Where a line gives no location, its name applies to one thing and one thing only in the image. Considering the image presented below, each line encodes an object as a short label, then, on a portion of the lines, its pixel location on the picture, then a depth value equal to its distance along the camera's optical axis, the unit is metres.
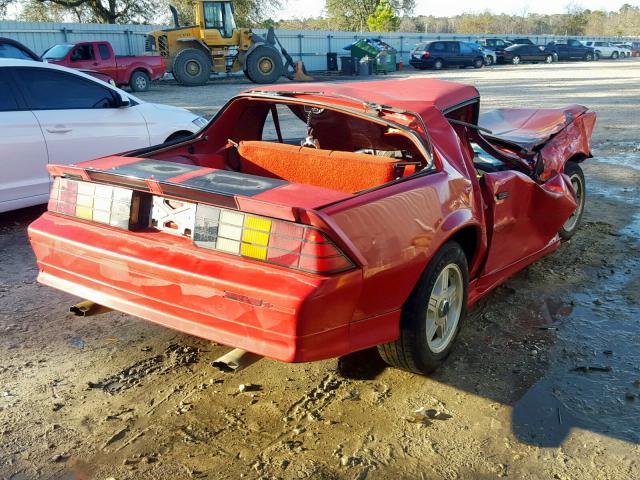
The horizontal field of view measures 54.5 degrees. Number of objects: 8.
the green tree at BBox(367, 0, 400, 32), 49.41
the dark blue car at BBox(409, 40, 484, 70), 35.19
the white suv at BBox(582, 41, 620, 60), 48.35
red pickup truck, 19.50
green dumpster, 31.57
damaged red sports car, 2.53
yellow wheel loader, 23.11
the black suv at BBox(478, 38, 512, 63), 41.06
